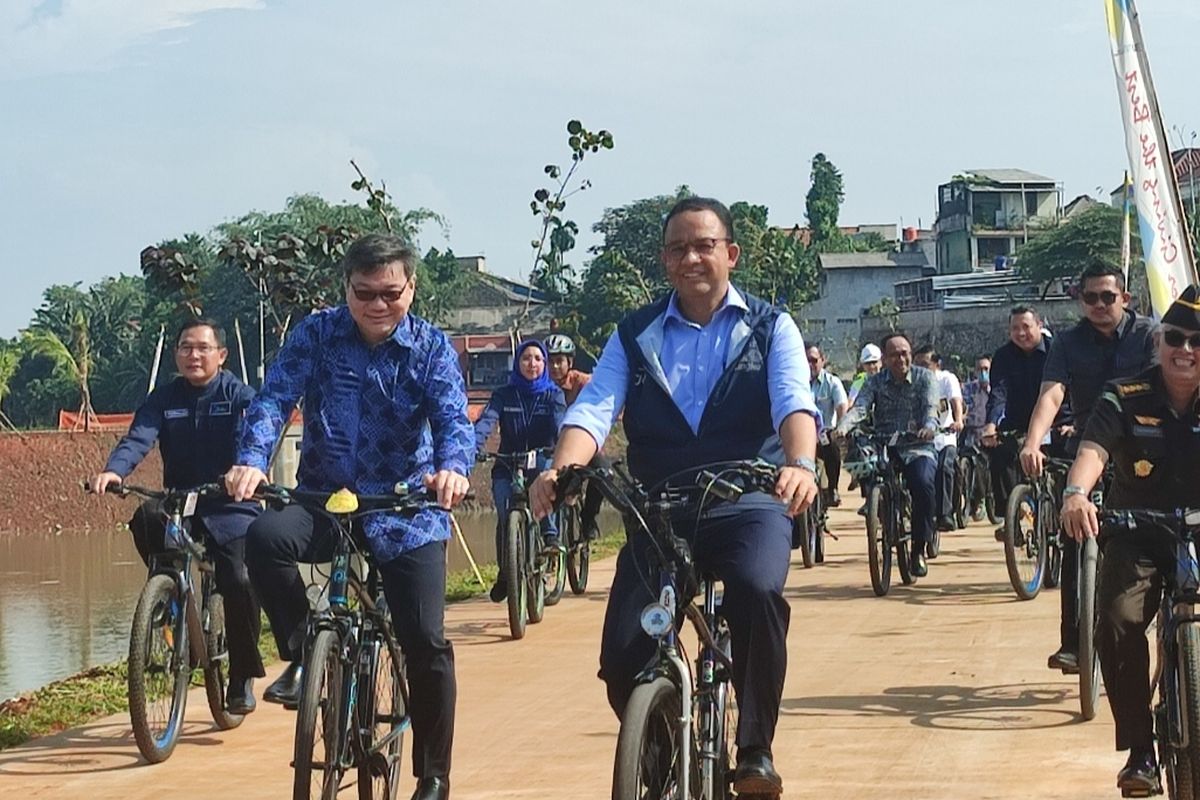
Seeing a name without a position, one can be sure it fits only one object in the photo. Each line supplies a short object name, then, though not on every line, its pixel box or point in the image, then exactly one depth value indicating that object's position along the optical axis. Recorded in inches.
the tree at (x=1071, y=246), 2682.1
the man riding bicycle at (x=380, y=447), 221.0
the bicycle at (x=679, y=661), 173.0
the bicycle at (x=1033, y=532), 439.2
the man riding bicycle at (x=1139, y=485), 221.3
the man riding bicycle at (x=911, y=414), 511.2
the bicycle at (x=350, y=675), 200.5
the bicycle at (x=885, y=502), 494.0
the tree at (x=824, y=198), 4060.0
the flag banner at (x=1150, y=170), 430.3
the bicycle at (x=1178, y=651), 210.7
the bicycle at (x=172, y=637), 286.2
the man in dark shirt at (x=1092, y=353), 331.3
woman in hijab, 487.2
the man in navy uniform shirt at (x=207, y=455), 311.1
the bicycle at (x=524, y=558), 439.2
